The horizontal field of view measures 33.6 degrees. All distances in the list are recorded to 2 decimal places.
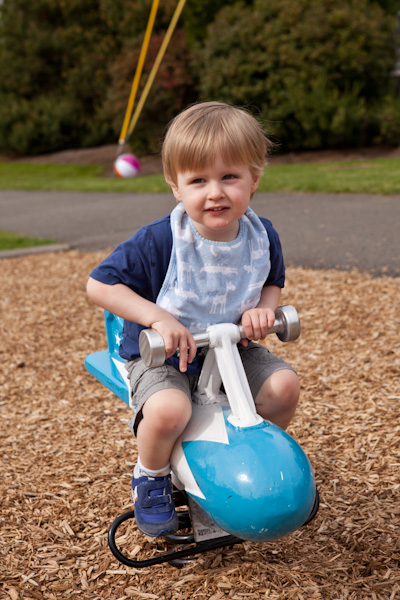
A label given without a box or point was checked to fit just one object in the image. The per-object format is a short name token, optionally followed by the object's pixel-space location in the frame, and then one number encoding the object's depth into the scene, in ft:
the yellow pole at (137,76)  37.32
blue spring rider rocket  5.52
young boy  6.22
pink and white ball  54.08
